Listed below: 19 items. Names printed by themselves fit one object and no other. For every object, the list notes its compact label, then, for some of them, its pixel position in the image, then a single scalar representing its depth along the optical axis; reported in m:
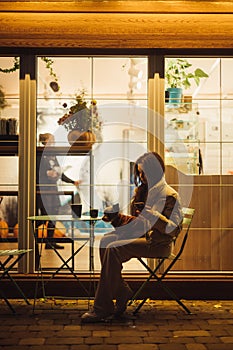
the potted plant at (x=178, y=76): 6.23
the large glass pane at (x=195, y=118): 6.21
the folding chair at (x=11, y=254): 5.14
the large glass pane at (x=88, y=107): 6.32
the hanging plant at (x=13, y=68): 6.17
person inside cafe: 6.18
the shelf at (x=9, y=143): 6.20
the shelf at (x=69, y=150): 6.33
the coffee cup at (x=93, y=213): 5.39
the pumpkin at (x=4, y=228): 6.39
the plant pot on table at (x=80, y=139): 6.35
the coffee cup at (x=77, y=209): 5.46
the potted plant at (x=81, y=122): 6.36
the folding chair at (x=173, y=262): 5.16
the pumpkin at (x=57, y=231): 6.80
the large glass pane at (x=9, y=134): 6.16
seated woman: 4.91
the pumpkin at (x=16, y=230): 6.25
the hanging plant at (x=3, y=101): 6.23
